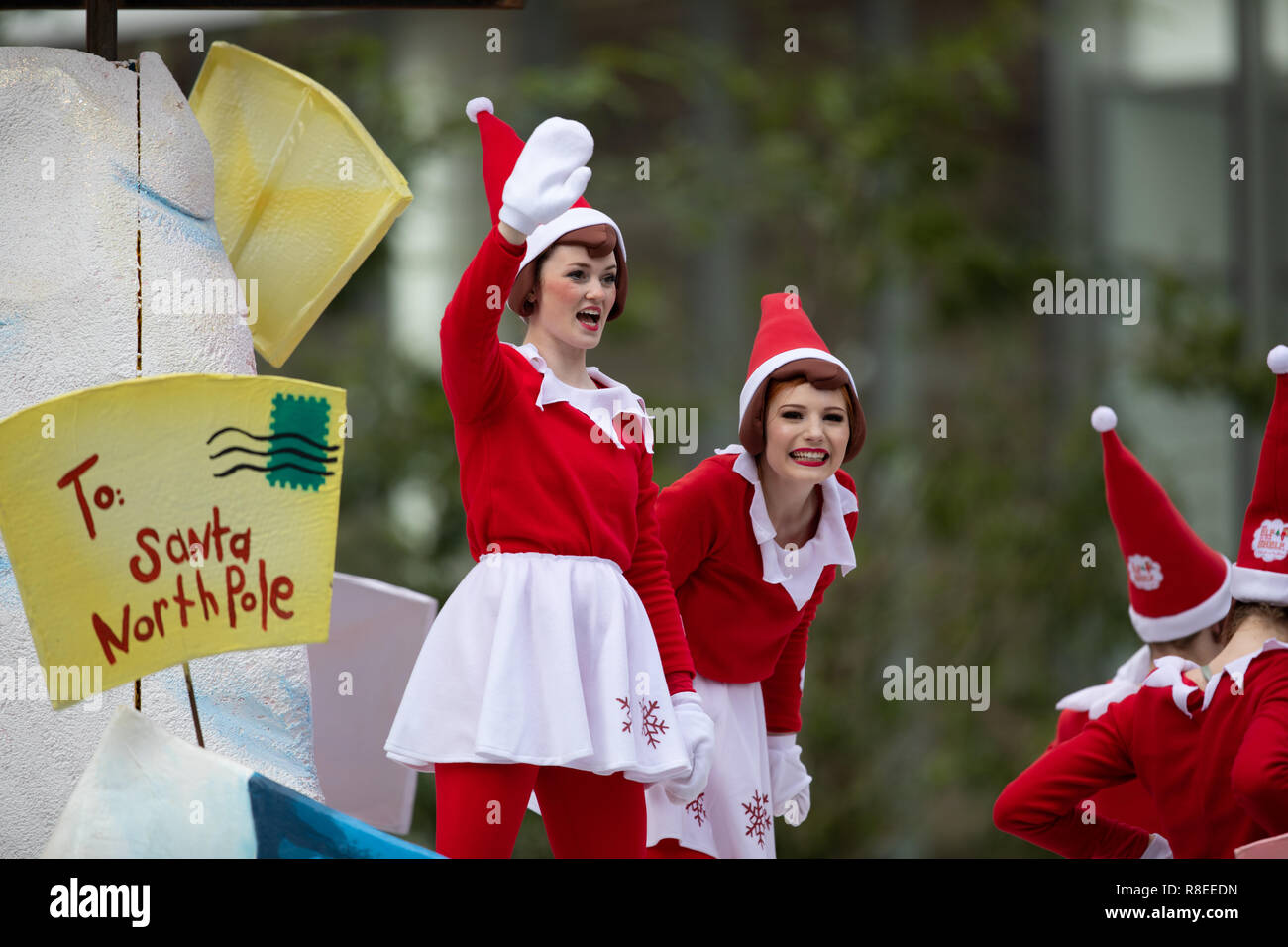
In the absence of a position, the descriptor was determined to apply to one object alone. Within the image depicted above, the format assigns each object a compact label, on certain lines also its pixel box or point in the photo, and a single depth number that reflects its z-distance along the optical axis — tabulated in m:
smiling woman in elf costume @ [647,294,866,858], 5.13
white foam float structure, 4.55
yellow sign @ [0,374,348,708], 3.84
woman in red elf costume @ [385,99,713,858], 4.42
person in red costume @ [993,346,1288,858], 4.98
